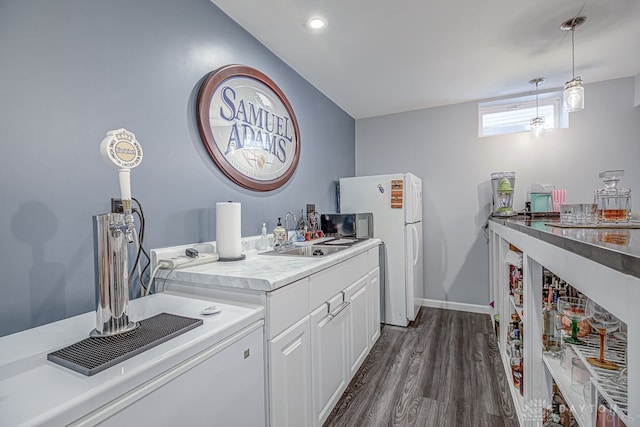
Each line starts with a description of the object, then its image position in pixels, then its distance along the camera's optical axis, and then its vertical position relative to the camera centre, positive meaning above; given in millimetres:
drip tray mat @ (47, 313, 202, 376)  690 -346
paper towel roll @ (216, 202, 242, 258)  1590 -88
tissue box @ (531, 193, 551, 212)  2877 +50
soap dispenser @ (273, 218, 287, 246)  2061 -171
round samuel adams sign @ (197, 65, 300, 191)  1721 +574
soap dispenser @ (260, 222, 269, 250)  2039 -191
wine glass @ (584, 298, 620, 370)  899 -372
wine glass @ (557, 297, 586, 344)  1116 -415
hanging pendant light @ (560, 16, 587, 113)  1967 +794
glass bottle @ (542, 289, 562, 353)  1317 -566
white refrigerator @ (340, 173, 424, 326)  2943 -221
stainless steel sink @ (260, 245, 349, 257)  1922 -277
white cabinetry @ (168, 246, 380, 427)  1173 -628
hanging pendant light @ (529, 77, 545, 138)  2791 +780
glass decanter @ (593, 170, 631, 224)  1255 +17
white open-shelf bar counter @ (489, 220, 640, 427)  521 -209
